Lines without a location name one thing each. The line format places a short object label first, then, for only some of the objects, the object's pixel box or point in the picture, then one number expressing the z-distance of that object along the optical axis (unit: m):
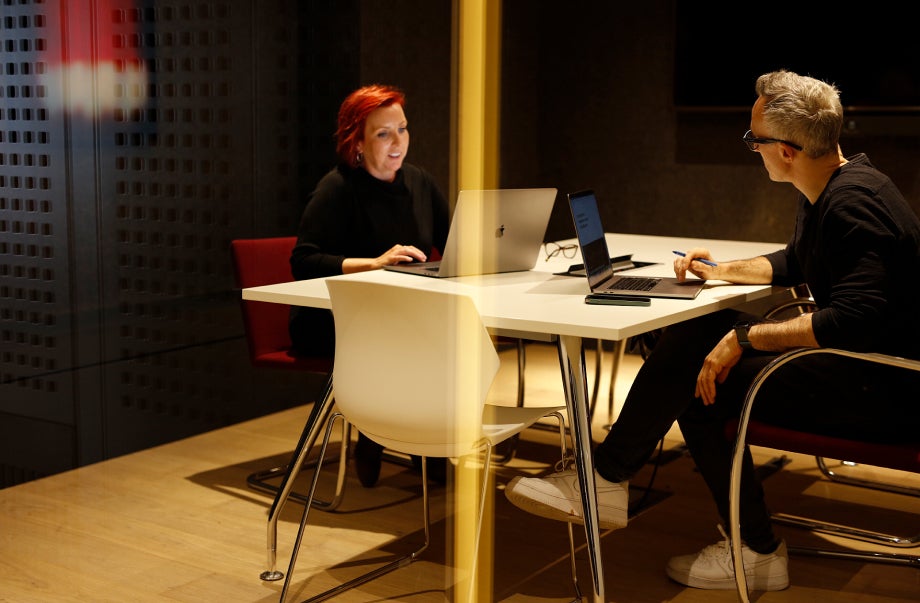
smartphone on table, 2.43
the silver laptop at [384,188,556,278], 2.70
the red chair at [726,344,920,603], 2.21
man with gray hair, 2.27
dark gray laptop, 2.59
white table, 2.21
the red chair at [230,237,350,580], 3.26
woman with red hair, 3.30
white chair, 2.07
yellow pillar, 5.31
